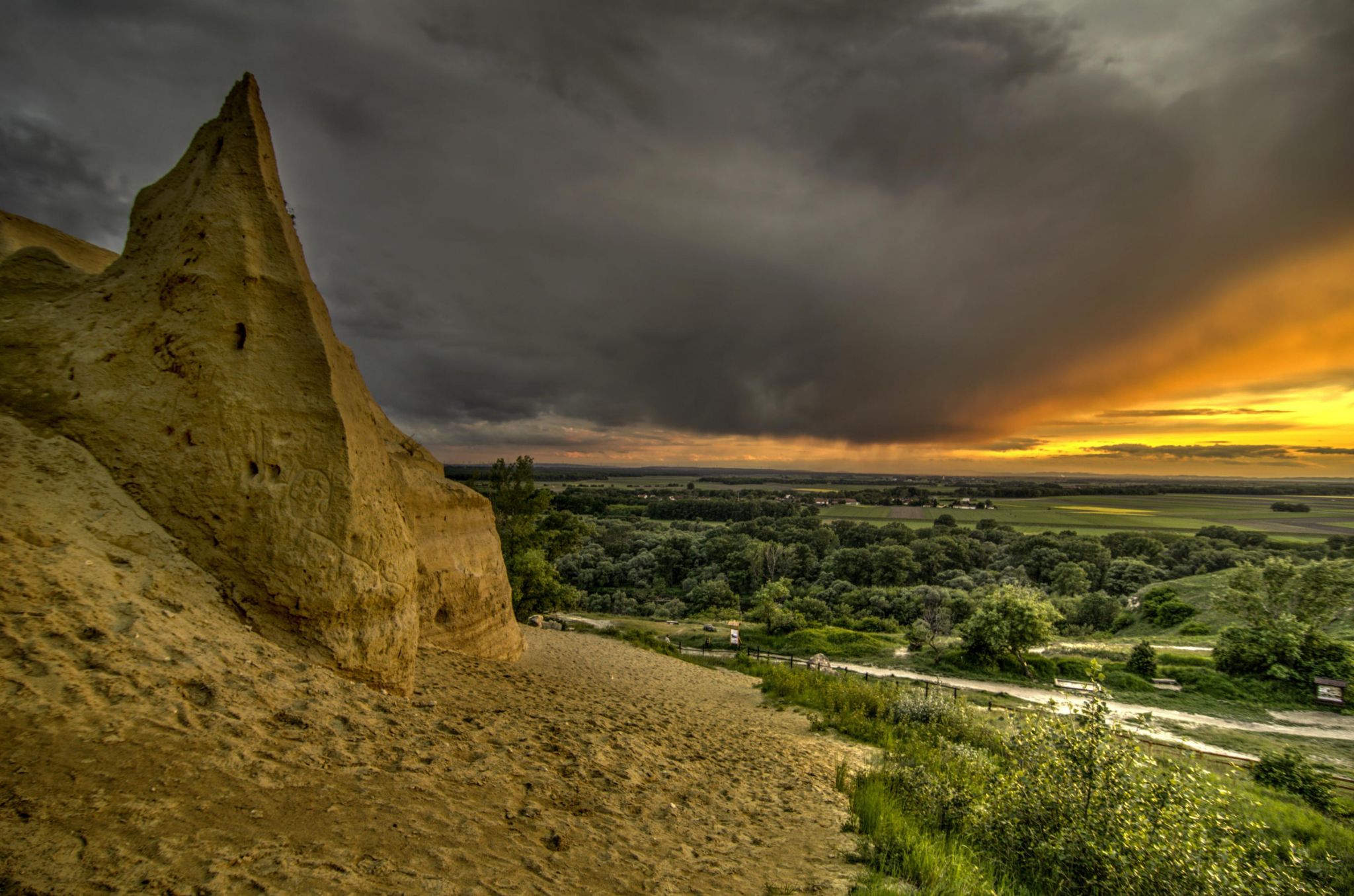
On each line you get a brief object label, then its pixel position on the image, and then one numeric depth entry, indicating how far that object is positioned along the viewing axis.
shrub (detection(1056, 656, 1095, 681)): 26.67
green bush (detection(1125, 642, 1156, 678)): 25.59
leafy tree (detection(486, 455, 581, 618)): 28.83
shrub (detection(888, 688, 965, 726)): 14.49
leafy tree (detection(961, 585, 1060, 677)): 26.94
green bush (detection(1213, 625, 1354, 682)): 23.50
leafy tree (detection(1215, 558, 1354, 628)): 25.52
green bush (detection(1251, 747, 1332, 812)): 13.55
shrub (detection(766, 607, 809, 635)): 38.94
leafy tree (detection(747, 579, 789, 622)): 39.47
